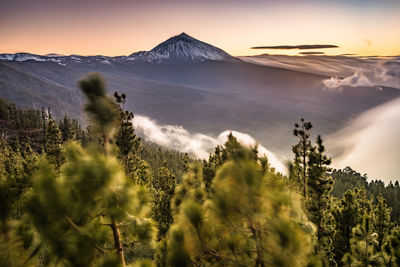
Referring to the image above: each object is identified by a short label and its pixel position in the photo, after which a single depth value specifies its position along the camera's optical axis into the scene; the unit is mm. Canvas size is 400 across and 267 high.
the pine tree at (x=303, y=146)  21964
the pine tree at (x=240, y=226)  4359
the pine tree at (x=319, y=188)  21797
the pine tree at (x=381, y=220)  24678
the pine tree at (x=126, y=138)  22770
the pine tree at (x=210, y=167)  21767
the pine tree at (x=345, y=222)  22484
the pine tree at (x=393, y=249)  12797
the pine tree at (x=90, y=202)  4125
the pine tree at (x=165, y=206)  26673
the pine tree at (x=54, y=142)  36656
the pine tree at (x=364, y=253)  12865
